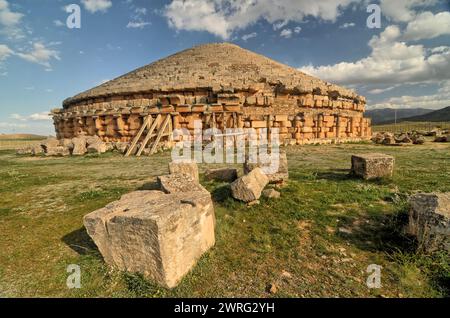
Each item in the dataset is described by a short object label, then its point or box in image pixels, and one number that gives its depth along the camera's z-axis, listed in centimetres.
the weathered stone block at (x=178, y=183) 415
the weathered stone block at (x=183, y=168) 544
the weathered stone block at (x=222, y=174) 588
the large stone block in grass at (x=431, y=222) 294
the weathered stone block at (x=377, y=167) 551
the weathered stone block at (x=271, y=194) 470
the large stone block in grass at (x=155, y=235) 257
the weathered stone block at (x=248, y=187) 441
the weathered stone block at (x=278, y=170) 528
